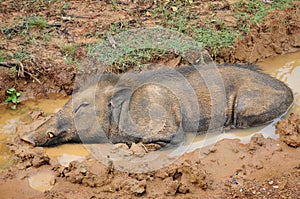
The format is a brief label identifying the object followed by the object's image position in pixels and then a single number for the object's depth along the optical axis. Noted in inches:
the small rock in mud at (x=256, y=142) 265.3
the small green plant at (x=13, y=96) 302.7
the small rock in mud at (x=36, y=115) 288.8
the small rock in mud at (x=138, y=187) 226.8
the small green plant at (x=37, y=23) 353.1
